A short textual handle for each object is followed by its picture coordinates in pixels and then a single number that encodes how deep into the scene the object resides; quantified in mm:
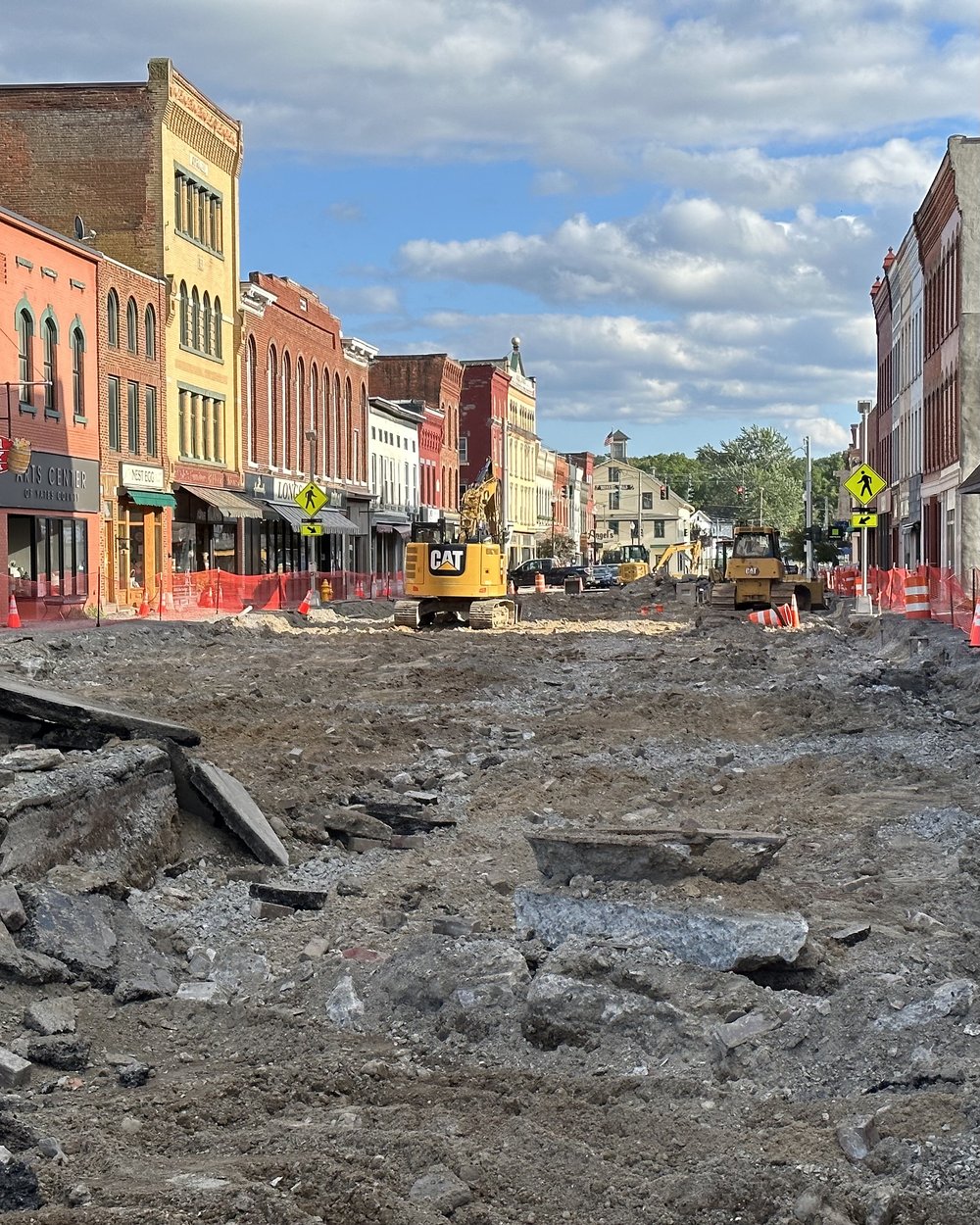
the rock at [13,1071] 6184
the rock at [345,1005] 7082
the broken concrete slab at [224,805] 10539
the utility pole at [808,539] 51438
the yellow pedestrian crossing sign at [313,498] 41531
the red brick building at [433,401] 82938
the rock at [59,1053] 6527
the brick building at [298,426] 53750
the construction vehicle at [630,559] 81625
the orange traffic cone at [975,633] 23234
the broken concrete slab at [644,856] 8891
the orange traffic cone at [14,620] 31453
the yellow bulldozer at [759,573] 44469
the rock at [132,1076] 6402
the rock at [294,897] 9258
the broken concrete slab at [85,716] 11680
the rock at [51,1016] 6883
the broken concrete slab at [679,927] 7168
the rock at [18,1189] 5062
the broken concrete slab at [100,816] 9461
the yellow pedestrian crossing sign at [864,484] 32969
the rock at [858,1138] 5398
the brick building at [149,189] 45031
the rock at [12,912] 7770
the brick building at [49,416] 34875
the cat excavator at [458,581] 38344
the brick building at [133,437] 40844
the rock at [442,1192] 5055
